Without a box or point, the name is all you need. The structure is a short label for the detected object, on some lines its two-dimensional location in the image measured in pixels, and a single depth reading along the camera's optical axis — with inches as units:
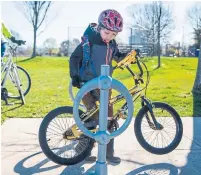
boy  110.6
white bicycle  237.1
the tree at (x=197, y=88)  269.4
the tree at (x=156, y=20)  647.1
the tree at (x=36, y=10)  972.6
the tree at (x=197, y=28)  983.0
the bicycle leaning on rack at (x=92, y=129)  121.1
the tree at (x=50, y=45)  1171.9
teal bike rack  92.0
